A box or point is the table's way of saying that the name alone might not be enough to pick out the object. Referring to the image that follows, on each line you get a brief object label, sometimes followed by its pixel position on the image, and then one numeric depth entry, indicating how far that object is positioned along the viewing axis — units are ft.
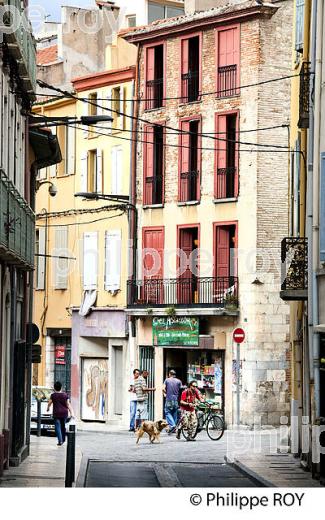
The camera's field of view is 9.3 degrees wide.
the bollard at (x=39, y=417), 137.12
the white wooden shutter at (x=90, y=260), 179.73
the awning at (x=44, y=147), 118.11
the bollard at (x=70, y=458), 88.33
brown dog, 129.59
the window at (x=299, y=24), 112.37
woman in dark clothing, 123.65
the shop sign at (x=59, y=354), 176.35
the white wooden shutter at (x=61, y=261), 179.73
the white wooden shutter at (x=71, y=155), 179.42
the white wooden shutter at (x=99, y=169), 180.00
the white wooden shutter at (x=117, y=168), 178.81
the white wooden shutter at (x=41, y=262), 176.04
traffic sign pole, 132.67
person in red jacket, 134.62
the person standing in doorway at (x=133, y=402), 141.69
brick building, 163.02
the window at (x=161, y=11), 165.58
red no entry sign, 132.74
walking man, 140.87
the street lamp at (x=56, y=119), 102.42
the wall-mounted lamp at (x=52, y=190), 143.84
